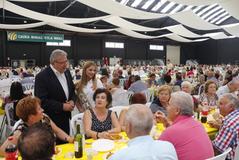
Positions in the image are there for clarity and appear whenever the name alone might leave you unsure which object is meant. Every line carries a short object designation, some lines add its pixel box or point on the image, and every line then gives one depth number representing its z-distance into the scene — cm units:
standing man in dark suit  311
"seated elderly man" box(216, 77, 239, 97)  500
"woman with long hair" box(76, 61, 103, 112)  349
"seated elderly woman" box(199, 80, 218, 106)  474
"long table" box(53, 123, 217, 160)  223
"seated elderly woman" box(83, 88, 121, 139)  302
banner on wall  1535
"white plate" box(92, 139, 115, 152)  240
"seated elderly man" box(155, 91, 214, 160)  194
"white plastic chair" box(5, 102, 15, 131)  424
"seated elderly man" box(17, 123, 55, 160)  133
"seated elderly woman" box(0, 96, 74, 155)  236
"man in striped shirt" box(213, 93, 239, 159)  247
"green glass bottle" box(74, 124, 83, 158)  224
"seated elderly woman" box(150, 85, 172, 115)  365
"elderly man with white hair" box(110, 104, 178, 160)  151
